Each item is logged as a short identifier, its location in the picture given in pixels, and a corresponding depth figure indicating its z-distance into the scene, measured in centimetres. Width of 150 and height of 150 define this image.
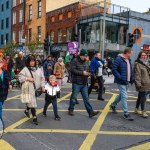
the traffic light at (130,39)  2396
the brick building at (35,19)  4065
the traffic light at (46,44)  2817
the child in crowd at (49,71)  1576
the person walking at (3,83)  668
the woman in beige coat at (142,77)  908
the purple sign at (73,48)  2219
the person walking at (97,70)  1213
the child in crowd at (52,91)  869
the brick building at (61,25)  3525
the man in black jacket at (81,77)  886
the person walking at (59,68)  1405
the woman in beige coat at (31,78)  812
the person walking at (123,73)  875
